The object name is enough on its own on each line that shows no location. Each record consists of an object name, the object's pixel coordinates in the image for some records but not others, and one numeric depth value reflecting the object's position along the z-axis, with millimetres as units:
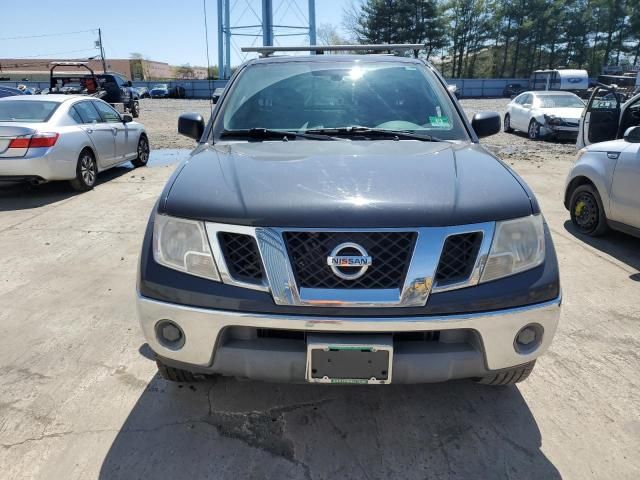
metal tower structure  38844
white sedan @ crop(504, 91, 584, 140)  13391
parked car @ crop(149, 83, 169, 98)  45003
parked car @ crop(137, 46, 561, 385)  1877
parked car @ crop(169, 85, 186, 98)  45375
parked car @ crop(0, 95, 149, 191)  6801
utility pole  49344
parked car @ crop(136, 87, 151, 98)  43712
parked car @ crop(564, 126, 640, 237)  4666
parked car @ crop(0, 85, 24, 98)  14469
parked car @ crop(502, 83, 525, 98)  42906
